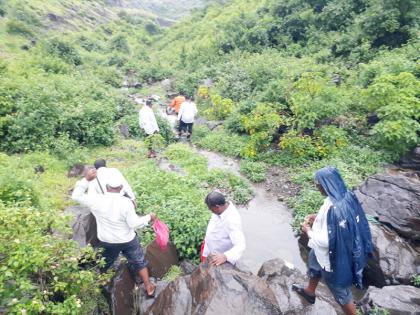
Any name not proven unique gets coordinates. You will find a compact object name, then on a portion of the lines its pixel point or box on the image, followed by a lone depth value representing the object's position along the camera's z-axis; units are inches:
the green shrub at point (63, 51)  842.5
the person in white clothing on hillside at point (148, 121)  451.8
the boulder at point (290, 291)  194.7
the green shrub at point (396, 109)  381.7
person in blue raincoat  164.7
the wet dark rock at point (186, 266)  243.8
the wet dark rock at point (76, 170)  369.7
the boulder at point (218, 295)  154.5
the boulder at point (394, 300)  201.2
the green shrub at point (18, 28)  1105.4
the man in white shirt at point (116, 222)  190.1
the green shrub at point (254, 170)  401.0
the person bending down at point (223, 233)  174.7
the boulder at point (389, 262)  241.3
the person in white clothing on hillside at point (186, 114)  504.4
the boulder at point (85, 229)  239.8
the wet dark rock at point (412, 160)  382.9
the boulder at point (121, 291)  207.3
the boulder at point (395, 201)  280.5
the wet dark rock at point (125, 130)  512.1
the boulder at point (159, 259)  234.1
